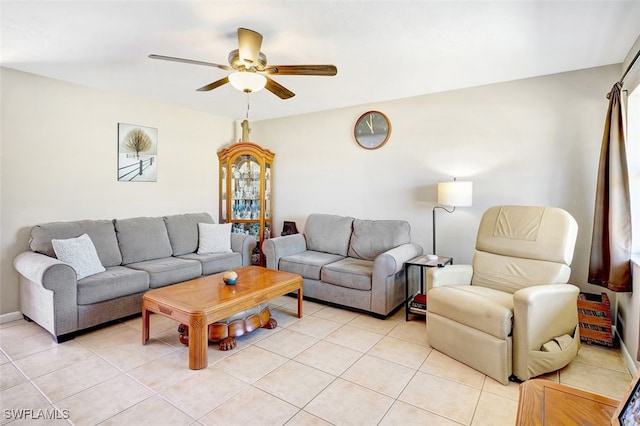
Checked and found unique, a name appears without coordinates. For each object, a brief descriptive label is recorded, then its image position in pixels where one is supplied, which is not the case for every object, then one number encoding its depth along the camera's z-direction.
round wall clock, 4.23
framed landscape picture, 4.00
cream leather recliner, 2.20
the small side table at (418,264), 3.22
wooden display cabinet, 5.07
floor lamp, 3.29
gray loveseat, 3.31
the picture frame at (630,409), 0.77
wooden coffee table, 2.33
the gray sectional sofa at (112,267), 2.72
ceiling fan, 2.26
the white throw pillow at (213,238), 4.27
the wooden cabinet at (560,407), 0.89
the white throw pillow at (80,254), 2.91
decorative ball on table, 2.89
